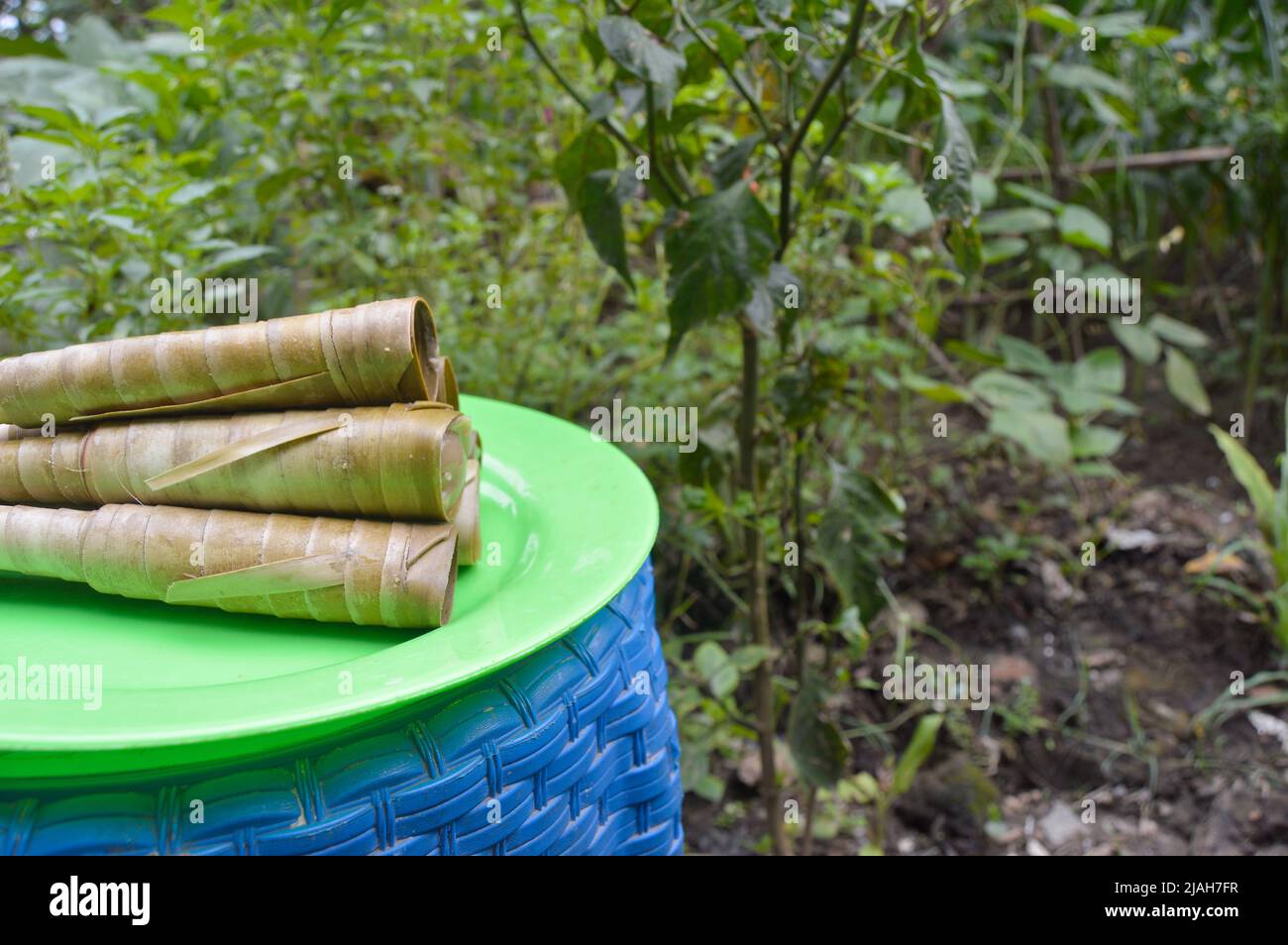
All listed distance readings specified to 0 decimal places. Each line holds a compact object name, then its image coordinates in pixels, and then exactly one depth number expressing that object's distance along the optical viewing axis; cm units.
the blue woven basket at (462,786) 51
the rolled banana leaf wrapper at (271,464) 66
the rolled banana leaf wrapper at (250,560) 64
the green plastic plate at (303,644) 50
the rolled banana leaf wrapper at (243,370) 68
